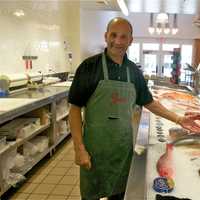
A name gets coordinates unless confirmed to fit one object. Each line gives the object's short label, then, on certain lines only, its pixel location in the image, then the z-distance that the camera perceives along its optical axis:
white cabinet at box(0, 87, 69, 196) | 2.90
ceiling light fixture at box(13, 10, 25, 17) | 4.77
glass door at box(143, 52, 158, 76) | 15.01
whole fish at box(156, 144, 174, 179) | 1.25
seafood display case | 1.11
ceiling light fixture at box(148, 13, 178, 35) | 8.00
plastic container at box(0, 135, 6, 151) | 2.81
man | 1.77
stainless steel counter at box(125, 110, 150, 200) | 1.38
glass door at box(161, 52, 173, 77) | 14.74
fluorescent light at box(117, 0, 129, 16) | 5.03
